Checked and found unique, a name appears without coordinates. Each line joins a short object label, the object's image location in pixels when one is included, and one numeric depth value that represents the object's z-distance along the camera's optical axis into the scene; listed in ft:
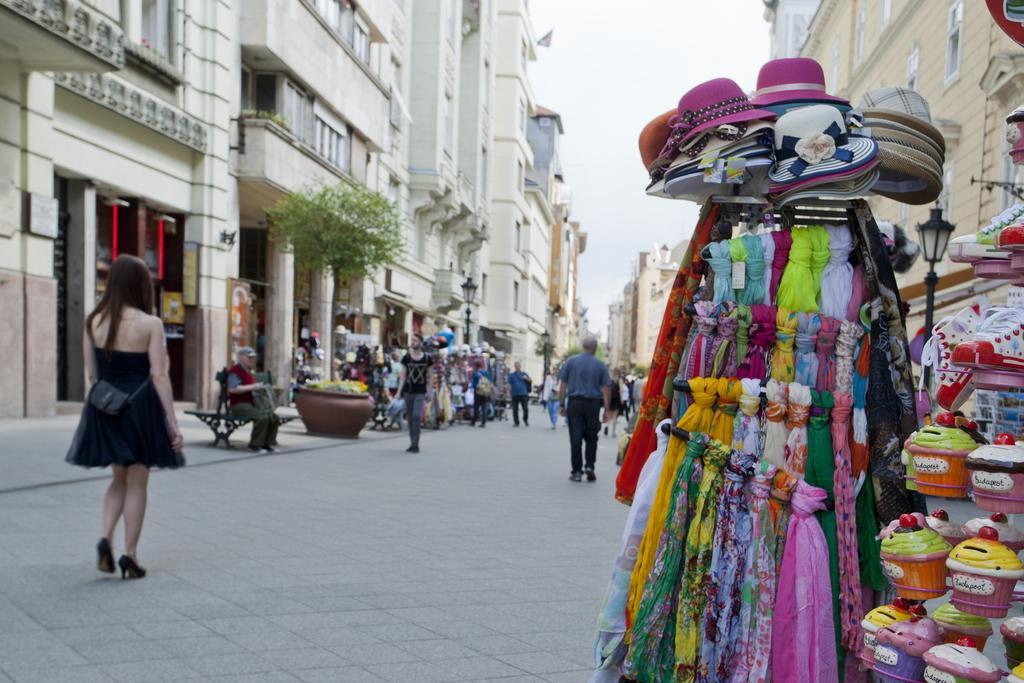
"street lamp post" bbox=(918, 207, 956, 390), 41.29
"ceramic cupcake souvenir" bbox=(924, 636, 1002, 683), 7.10
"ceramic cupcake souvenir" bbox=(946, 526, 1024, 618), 7.11
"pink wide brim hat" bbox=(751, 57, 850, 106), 10.69
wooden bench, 42.70
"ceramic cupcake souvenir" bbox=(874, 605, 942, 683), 7.66
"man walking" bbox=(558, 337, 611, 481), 38.58
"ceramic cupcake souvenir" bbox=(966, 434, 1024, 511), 7.10
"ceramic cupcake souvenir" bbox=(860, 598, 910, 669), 8.03
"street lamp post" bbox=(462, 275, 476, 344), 99.66
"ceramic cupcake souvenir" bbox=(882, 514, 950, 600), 7.80
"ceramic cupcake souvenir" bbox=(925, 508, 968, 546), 8.19
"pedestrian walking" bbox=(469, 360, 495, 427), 84.33
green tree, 62.80
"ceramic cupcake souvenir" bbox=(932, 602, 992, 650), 7.54
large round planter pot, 53.31
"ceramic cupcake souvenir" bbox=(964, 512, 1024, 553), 7.57
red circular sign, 7.85
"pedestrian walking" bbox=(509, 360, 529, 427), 88.63
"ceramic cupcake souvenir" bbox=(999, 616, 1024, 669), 7.50
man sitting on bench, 42.80
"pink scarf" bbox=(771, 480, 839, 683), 9.41
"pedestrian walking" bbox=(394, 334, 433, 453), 48.08
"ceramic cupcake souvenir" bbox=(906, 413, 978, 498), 7.76
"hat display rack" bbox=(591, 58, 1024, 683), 9.66
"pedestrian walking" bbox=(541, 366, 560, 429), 90.73
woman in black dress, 17.39
